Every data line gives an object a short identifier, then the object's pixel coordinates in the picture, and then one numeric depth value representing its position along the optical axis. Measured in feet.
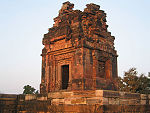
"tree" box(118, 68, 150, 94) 75.26
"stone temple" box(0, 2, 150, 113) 28.71
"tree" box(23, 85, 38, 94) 116.25
